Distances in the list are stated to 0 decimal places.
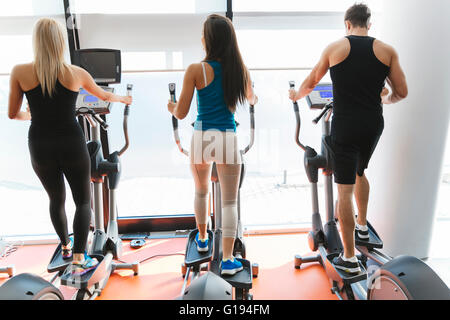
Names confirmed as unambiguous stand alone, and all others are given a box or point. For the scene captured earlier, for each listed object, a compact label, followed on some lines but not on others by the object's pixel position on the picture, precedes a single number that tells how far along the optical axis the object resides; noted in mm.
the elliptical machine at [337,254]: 1659
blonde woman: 1985
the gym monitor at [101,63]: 2580
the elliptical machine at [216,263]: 1665
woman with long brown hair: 1985
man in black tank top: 2035
